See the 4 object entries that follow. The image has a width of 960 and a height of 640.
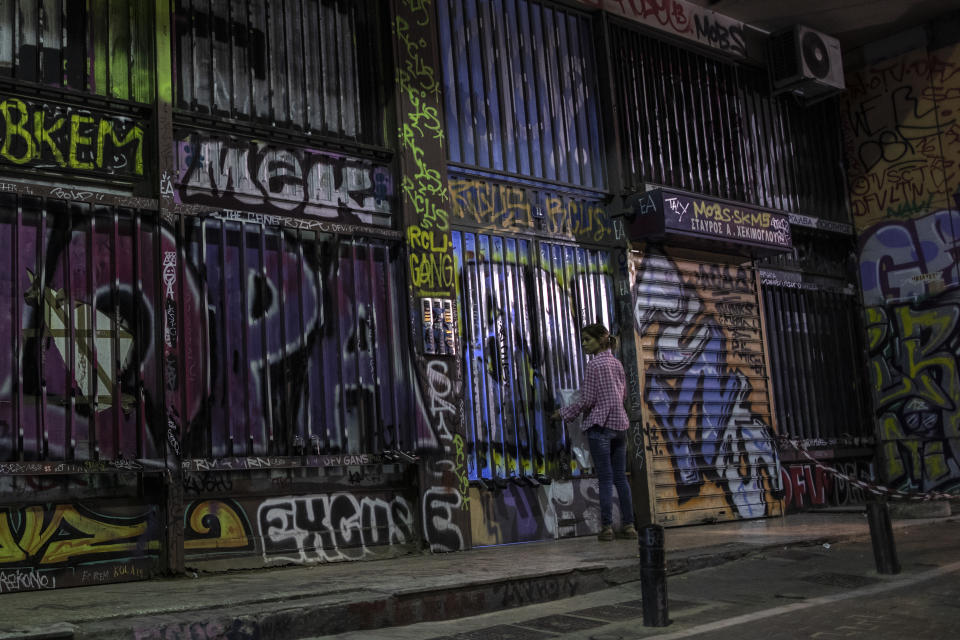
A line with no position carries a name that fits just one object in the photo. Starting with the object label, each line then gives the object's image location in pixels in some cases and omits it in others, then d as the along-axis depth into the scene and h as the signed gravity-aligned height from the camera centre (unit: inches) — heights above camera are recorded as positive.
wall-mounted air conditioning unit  494.0 +188.2
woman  326.0 +6.4
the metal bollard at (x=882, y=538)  257.8 -33.2
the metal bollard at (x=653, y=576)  197.3 -30.1
